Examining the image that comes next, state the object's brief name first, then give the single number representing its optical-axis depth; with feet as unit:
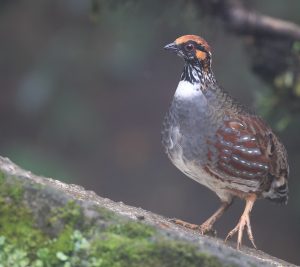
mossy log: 24.34
